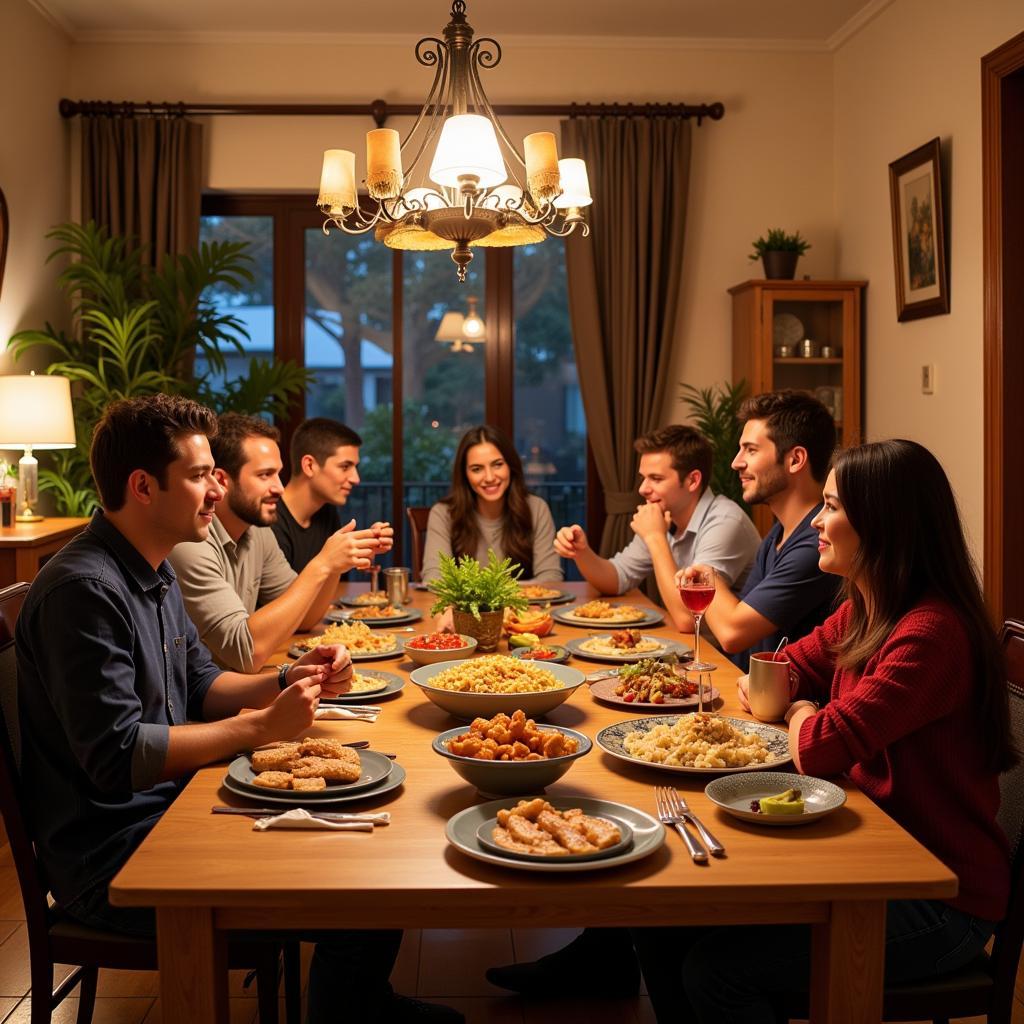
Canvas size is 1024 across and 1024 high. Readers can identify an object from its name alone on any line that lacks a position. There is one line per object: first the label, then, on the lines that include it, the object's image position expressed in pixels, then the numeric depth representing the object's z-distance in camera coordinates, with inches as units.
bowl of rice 75.6
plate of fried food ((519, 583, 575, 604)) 131.6
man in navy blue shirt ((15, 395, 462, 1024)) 65.7
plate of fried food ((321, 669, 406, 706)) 84.6
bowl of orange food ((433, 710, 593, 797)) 60.9
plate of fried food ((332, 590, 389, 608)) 134.0
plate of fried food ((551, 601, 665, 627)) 119.4
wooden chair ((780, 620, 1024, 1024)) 62.4
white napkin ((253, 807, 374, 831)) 57.7
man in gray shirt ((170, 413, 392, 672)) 98.5
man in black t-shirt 144.3
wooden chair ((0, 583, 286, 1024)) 66.4
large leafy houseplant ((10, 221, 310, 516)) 190.9
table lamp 168.7
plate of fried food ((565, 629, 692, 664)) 99.7
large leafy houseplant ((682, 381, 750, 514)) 203.2
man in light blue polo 131.3
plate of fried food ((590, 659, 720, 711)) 82.2
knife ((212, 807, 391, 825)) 58.7
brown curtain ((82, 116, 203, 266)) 209.9
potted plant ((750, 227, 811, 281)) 205.9
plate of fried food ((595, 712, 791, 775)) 65.9
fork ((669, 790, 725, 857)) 54.1
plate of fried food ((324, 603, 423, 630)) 122.1
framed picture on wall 171.8
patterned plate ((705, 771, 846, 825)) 57.5
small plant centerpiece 102.0
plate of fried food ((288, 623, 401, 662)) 101.6
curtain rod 208.8
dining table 50.4
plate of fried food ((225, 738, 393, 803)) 61.8
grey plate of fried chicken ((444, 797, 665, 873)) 51.2
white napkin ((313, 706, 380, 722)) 79.5
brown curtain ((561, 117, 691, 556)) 214.7
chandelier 102.7
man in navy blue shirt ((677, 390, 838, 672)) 100.6
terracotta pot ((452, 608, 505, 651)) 103.2
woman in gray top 163.3
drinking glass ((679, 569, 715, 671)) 83.4
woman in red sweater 62.5
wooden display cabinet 204.4
